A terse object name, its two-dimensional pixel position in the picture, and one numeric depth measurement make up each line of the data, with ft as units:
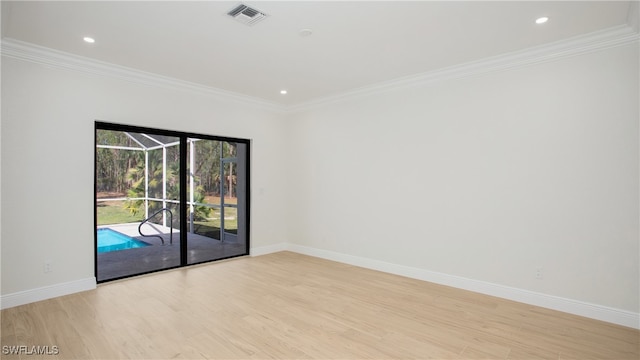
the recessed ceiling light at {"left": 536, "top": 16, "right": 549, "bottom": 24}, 9.64
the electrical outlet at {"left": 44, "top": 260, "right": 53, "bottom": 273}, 12.04
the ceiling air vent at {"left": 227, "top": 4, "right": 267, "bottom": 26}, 9.17
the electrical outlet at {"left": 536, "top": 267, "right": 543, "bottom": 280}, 11.62
